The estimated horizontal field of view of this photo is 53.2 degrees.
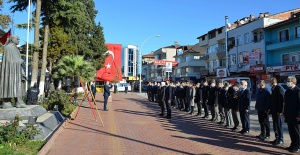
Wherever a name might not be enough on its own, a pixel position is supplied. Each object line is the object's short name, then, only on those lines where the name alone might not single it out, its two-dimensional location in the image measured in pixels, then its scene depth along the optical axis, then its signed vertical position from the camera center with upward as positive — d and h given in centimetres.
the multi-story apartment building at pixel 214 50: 5199 +657
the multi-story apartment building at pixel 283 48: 3411 +461
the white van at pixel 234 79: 2692 +64
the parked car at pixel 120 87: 6108 -14
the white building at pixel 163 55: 8900 +959
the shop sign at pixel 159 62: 3291 +267
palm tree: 2836 +178
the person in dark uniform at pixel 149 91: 2994 -48
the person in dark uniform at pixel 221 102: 1223 -68
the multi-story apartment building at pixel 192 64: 6800 +526
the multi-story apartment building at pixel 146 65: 10557 +758
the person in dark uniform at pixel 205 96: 1436 -47
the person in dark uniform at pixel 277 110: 825 -66
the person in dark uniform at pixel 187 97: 1766 -65
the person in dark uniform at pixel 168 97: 1427 -53
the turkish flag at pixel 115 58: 3484 +438
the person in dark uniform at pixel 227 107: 1156 -83
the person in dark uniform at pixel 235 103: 1074 -61
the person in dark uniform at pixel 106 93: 1835 -41
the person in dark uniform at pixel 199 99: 1542 -66
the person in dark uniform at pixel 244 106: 1014 -68
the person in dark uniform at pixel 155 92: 2763 -58
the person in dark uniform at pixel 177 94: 1974 -52
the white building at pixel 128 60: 9831 +867
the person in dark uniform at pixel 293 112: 745 -66
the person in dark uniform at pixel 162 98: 1497 -61
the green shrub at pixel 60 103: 1476 -84
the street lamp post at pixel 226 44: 4692 +677
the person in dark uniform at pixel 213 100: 1315 -62
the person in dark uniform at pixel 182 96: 1870 -62
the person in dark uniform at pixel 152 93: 2809 -64
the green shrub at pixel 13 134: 720 -116
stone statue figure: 925 +33
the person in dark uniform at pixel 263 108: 905 -67
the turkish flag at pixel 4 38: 2136 +346
